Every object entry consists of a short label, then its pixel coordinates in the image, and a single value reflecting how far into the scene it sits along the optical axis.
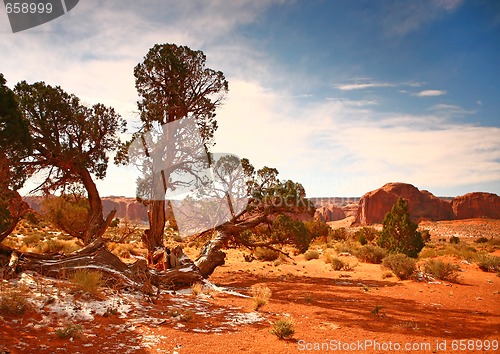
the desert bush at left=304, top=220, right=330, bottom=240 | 33.36
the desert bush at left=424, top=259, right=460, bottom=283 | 14.25
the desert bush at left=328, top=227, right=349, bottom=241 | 38.60
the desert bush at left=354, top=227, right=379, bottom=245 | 35.34
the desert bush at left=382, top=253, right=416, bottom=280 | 14.45
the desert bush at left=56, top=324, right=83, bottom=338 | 5.46
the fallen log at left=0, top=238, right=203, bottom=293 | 8.39
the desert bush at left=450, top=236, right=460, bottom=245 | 34.97
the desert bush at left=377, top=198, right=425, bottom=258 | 19.34
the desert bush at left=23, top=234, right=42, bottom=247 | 21.06
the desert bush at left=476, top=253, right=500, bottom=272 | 17.05
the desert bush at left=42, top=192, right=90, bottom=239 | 17.34
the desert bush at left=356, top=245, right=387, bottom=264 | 20.90
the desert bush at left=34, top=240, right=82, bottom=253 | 16.42
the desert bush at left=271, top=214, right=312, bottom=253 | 13.98
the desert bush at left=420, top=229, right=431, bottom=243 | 36.92
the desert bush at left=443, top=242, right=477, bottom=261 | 20.20
